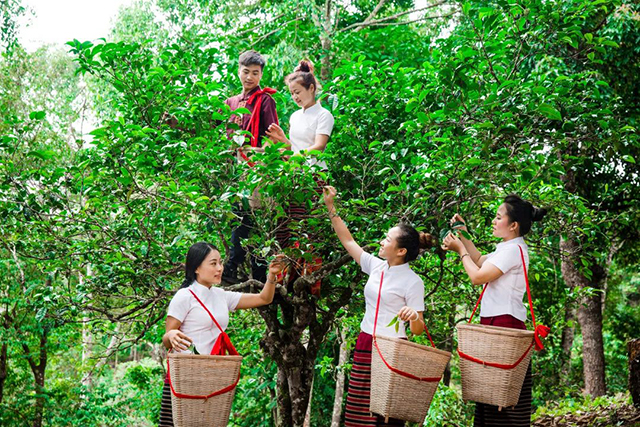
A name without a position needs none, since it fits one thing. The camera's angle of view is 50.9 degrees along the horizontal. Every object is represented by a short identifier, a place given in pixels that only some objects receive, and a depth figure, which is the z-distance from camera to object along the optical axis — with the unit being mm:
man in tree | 4703
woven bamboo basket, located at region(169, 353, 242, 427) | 3158
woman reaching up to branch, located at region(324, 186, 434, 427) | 3623
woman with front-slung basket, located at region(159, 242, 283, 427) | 3512
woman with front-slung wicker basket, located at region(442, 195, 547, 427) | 3633
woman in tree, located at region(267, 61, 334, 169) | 4441
